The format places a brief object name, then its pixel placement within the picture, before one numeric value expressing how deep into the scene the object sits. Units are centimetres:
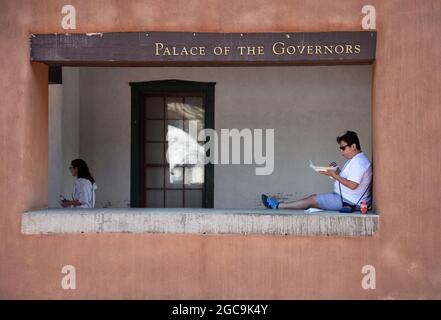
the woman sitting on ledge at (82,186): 897
